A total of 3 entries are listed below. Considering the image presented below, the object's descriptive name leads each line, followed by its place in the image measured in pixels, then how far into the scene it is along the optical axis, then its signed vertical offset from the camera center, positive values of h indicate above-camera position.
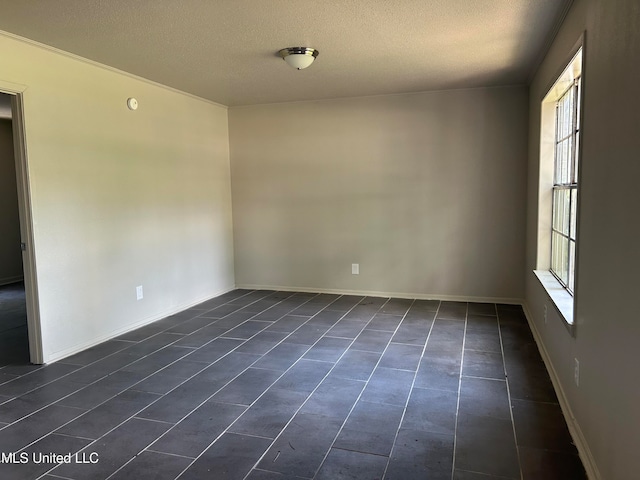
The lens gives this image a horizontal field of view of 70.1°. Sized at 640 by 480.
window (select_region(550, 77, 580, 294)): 2.96 +0.06
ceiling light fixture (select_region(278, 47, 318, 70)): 3.38 +1.09
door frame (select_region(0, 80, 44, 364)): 3.19 -0.12
